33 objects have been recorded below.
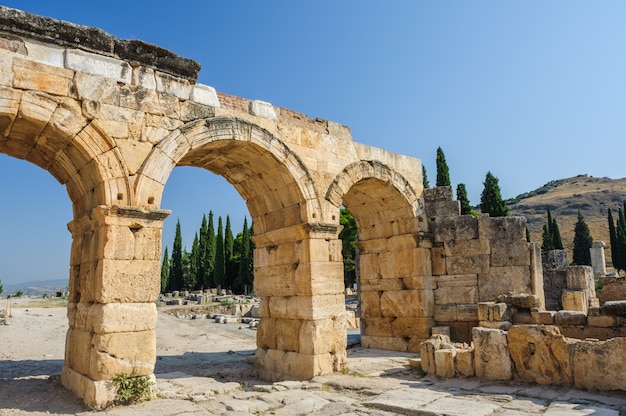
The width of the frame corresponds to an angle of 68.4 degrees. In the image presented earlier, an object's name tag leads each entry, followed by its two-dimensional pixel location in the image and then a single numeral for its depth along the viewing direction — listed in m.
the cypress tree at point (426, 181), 31.26
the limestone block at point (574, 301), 10.60
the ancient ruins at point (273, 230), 5.77
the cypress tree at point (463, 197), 29.52
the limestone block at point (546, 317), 7.86
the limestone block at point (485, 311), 8.54
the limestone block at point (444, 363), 6.91
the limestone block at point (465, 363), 6.81
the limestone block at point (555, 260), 12.18
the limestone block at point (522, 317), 8.41
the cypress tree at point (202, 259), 44.19
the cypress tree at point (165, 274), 49.03
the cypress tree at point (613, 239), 41.56
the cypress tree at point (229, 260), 43.28
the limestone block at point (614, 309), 7.01
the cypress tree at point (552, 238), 38.88
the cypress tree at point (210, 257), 43.53
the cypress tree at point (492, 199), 28.81
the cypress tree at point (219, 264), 41.84
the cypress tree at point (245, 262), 39.62
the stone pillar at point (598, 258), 33.67
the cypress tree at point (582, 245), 41.62
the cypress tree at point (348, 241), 34.03
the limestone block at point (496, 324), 8.14
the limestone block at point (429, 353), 7.14
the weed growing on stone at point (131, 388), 5.46
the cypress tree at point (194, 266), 45.69
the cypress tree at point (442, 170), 29.41
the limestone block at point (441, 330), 9.33
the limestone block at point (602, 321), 7.06
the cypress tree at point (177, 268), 47.94
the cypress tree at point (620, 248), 40.16
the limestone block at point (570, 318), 7.51
